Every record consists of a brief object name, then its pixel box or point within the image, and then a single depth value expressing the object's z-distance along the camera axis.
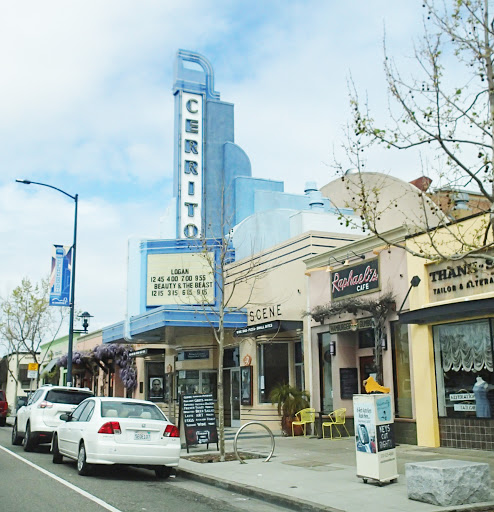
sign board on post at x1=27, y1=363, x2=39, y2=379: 33.47
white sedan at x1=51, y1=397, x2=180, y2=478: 11.77
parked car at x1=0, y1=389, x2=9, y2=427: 30.31
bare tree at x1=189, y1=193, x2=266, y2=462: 24.52
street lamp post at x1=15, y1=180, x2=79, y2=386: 24.56
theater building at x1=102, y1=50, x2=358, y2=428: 22.48
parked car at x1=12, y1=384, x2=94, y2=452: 16.56
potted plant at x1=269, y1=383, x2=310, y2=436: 20.22
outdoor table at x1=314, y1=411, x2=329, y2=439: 19.34
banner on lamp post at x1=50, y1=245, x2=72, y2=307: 25.00
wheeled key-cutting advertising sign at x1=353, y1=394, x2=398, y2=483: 10.44
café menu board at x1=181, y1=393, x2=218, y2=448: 15.79
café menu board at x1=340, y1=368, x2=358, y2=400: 19.12
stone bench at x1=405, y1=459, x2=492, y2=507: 8.93
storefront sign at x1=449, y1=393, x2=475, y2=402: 15.00
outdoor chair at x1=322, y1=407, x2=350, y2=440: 18.67
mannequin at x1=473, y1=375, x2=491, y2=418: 14.52
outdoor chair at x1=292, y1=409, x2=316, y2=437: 19.84
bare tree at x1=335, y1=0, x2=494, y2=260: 8.85
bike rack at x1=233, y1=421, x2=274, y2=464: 13.73
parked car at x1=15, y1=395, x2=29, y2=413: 30.35
